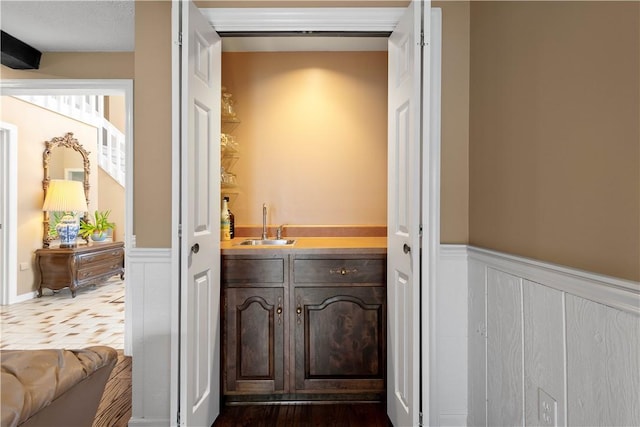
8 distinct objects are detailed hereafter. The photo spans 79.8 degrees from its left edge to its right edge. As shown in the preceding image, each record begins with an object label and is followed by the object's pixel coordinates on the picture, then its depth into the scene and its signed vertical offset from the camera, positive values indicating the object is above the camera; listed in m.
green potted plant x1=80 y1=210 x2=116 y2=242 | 5.40 -0.19
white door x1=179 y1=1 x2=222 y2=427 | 1.66 -0.03
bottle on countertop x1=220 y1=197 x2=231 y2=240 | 2.70 -0.08
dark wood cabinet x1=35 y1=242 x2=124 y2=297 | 4.84 -0.67
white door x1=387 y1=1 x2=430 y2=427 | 1.67 -0.01
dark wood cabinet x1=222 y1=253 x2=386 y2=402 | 2.22 -0.63
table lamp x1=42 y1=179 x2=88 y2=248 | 4.96 +0.14
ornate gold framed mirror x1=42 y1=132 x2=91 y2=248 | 5.07 +0.74
